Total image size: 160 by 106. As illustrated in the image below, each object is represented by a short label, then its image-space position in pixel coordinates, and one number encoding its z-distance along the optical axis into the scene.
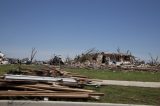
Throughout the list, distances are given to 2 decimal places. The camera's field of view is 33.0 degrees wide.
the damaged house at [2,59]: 39.97
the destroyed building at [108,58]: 44.96
